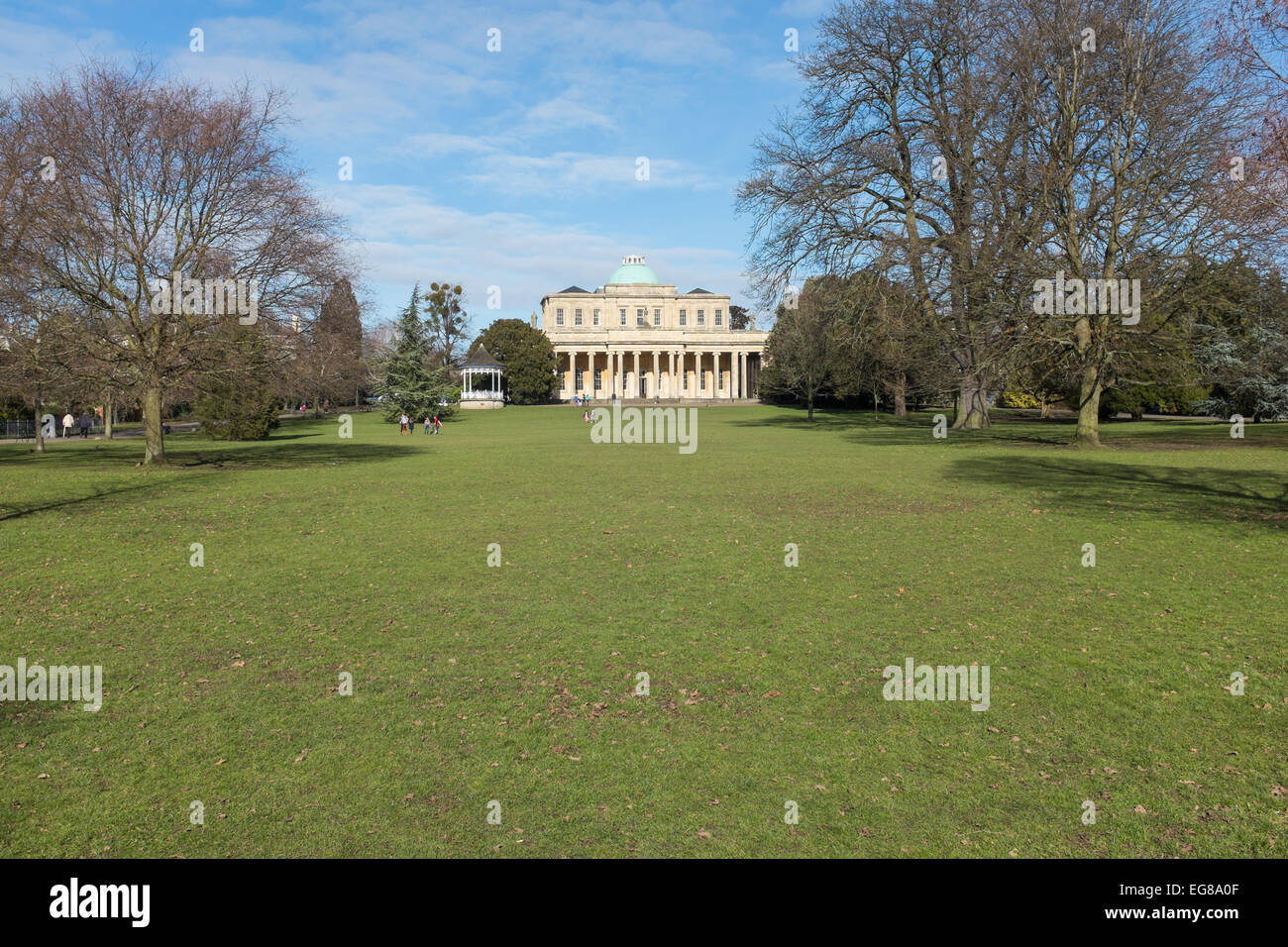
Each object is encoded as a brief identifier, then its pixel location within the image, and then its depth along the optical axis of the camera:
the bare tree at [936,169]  30.22
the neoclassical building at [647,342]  103.25
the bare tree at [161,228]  22.45
